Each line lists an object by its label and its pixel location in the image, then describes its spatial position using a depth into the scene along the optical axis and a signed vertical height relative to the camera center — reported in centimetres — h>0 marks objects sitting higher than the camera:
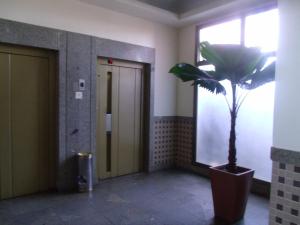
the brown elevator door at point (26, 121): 312 -28
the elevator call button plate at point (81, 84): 356 +24
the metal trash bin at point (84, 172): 346 -99
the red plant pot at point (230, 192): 265 -97
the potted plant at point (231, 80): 257 +26
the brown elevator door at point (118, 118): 393 -27
